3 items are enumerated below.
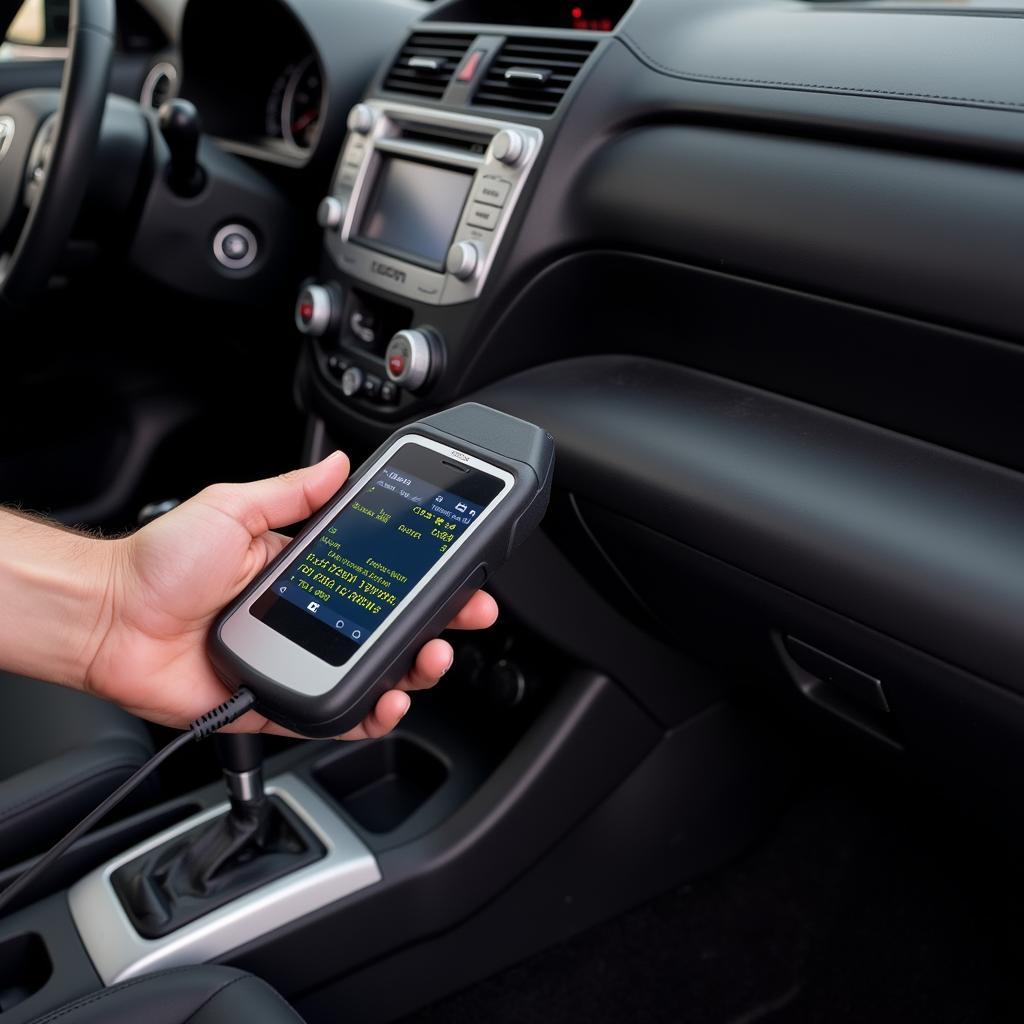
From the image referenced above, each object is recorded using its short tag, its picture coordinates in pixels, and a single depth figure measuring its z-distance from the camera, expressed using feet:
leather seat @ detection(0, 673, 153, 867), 3.07
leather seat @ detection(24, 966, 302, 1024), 2.31
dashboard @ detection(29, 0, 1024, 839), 2.43
